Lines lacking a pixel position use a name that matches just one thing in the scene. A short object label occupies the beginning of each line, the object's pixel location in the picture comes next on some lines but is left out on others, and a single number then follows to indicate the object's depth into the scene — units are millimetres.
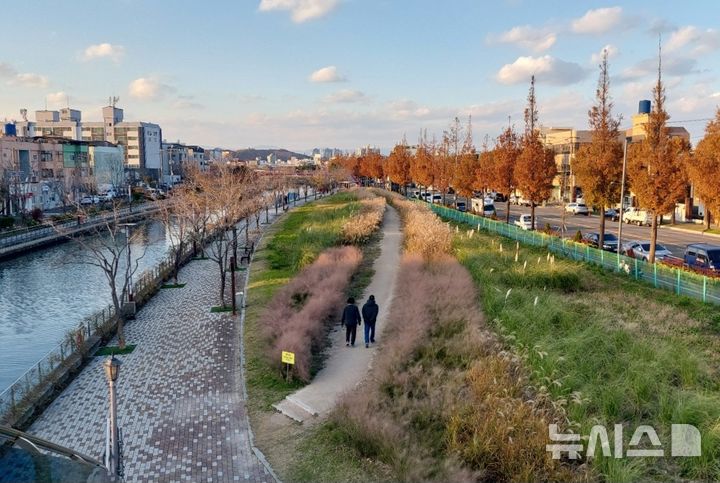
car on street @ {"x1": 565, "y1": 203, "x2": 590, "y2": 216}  51094
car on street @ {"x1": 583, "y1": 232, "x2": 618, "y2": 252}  29373
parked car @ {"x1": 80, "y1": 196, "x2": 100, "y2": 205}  60544
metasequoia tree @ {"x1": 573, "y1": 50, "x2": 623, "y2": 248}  28438
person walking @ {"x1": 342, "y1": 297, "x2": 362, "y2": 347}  14664
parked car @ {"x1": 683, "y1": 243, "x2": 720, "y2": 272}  22250
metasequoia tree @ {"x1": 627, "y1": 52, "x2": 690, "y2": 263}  24625
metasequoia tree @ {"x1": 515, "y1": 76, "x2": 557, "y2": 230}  34875
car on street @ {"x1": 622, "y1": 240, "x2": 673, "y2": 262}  26703
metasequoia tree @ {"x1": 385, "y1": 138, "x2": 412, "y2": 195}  70938
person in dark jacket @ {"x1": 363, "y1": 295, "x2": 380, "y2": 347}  14578
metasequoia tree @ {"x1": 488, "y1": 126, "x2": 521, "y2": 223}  40594
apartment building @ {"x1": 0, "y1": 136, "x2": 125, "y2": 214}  52219
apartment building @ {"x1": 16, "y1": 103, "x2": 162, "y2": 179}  103869
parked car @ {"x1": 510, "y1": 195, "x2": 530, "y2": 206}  64281
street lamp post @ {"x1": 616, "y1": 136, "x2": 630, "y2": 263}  24641
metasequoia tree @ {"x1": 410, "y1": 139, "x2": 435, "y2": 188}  60656
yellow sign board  12555
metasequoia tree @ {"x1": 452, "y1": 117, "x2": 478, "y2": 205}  49312
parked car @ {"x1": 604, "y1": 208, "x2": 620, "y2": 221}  46284
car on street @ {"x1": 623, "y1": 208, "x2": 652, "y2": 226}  42531
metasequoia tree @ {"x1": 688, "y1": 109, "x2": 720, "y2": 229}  20234
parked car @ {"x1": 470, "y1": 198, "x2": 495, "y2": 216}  48234
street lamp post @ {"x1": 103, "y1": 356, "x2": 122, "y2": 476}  9159
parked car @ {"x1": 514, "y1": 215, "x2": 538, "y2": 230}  39353
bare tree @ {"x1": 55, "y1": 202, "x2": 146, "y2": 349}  17547
